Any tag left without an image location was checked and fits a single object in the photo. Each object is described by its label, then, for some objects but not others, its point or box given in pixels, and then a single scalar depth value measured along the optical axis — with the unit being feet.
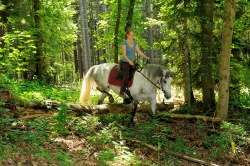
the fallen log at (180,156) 19.21
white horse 25.95
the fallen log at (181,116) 27.30
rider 25.04
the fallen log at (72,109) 21.73
